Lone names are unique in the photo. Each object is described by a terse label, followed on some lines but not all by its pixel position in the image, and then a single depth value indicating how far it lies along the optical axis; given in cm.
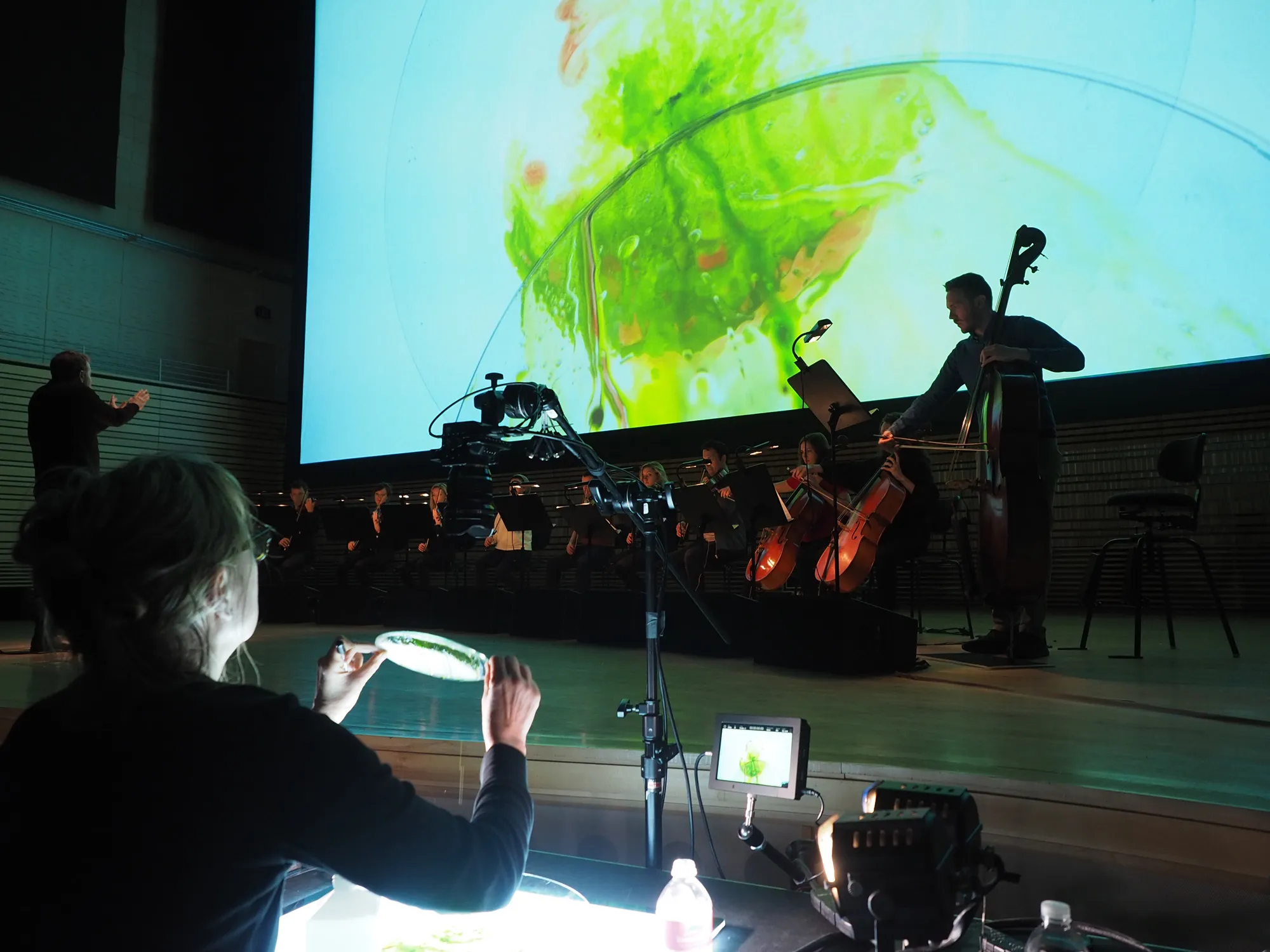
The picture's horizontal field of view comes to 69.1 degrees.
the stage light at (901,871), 108
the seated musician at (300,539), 764
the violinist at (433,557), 689
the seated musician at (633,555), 564
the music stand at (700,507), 457
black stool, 368
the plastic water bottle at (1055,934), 116
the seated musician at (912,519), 450
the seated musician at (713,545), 496
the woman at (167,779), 83
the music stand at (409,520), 620
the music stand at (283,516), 767
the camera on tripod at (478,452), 162
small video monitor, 171
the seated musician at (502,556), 699
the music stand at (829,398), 388
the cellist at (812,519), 469
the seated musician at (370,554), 726
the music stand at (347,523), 680
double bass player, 339
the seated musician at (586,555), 598
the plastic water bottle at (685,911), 143
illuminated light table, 149
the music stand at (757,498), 425
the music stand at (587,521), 579
